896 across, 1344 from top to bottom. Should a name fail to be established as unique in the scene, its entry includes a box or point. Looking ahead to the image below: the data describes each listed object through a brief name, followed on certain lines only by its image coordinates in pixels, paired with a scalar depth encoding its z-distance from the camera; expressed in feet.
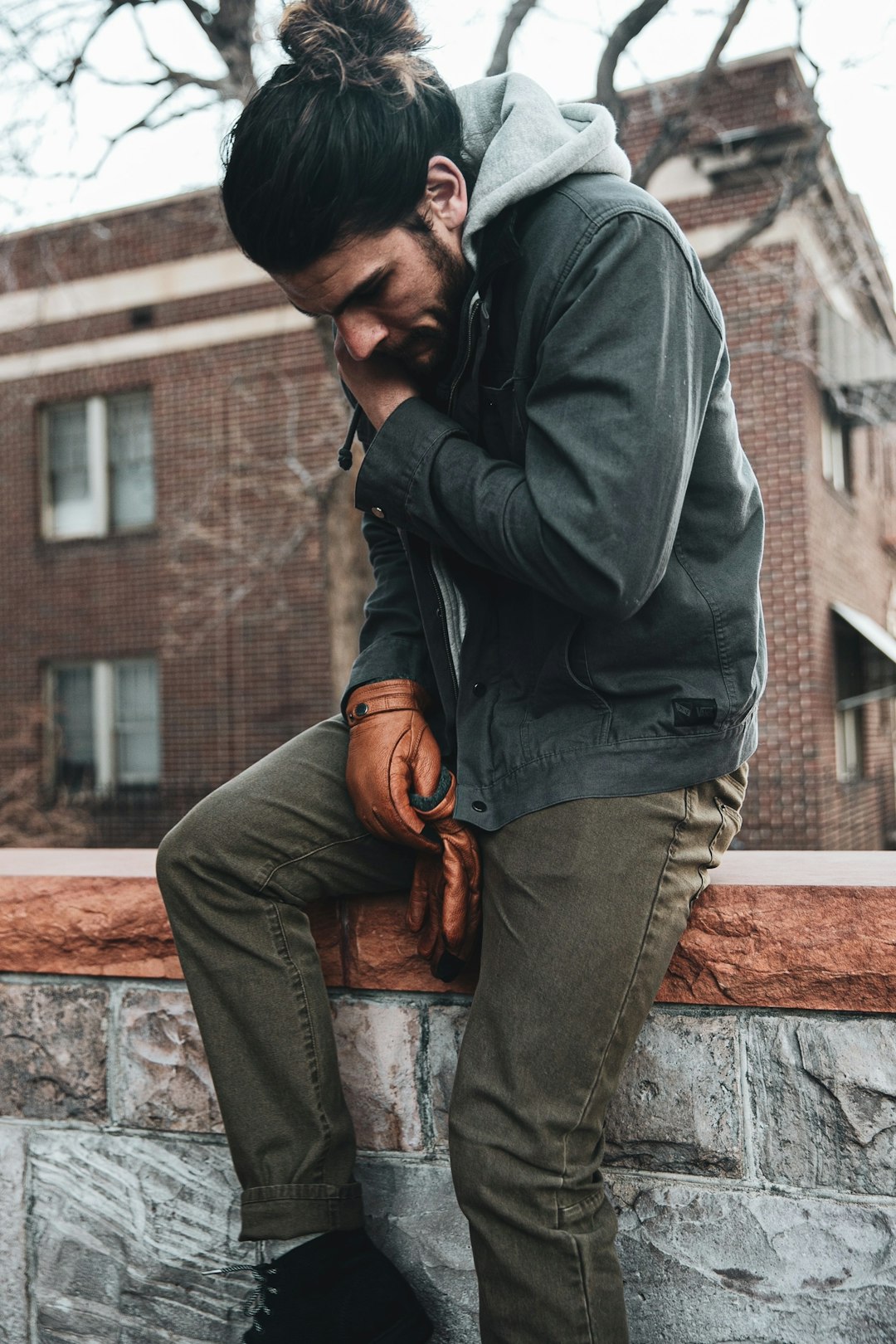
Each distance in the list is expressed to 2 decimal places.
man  5.09
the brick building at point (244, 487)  35.81
